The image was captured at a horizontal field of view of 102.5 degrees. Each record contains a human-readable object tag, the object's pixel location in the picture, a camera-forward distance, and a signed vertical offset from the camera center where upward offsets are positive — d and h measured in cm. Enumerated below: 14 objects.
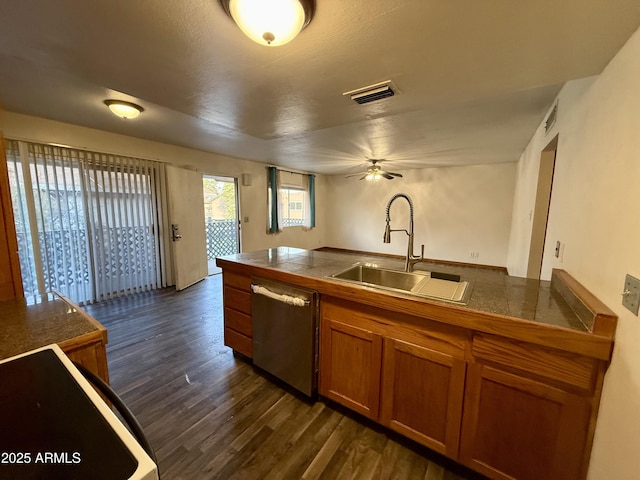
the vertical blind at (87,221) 280 -15
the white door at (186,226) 384 -25
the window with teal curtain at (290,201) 570 +28
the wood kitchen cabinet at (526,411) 100 -83
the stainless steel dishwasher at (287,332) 167 -84
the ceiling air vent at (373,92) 147 +72
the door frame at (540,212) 241 +3
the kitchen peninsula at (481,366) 100 -71
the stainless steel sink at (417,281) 138 -44
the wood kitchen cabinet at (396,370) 125 -86
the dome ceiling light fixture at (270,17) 91 +71
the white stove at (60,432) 46 -46
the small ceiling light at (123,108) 232 +93
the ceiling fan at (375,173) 474 +74
